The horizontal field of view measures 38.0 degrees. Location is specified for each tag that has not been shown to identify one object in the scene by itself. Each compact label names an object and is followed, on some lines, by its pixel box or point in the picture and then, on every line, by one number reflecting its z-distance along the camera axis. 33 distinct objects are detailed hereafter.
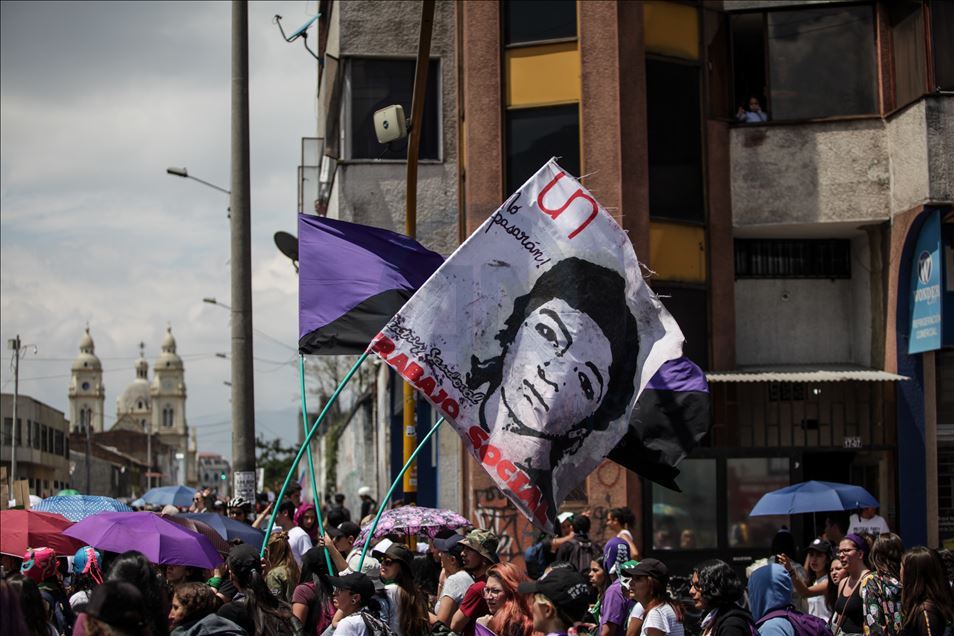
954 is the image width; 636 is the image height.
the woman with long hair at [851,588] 9.71
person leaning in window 21.73
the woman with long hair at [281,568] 9.78
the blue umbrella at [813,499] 15.21
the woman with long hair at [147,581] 5.45
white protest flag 8.12
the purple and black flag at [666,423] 9.75
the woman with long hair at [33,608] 6.67
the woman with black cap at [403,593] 8.40
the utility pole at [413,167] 14.04
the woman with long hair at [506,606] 8.11
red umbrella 10.48
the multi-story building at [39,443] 89.75
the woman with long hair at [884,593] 8.95
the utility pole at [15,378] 75.00
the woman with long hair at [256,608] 7.48
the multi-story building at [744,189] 20.16
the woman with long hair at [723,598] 7.66
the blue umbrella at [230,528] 13.07
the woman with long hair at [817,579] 11.55
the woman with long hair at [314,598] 9.07
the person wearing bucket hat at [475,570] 9.38
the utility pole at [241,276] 15.16
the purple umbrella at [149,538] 9.12
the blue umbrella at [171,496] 23.80
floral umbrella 12.42
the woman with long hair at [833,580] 10.28
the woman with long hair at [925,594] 8.49
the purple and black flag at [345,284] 9.91
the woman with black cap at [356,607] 7.56
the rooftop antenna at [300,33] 23.31
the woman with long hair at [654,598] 8.82
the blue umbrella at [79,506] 13.42
